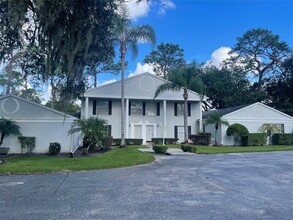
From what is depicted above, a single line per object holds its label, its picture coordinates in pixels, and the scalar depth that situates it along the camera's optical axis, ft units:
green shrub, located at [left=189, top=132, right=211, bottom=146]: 68.27
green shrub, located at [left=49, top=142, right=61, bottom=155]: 45.68
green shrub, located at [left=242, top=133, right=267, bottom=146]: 67.38
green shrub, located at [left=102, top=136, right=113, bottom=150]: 52.48
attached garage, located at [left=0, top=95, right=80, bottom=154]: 45.98
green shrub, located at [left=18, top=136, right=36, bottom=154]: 45.64
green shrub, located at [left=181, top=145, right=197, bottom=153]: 48.02
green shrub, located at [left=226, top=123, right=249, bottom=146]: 67.74
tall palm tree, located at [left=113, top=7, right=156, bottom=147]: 55.63
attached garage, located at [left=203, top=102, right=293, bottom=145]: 69.99
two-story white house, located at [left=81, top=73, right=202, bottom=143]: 68.58
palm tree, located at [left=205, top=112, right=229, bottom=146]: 67.19
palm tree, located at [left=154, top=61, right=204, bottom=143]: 63.92
